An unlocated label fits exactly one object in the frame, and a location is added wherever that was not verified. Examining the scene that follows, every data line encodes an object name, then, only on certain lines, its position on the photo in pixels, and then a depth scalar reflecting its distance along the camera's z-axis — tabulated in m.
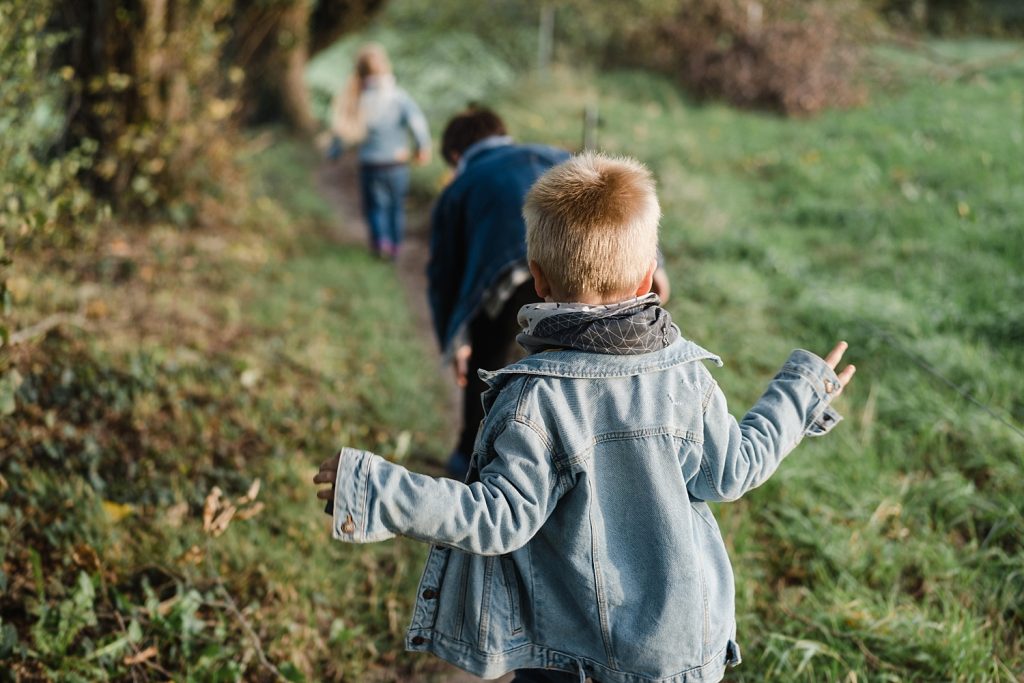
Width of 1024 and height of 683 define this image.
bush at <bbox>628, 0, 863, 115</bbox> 12.15
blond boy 1.65
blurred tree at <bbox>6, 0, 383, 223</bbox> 5.93
